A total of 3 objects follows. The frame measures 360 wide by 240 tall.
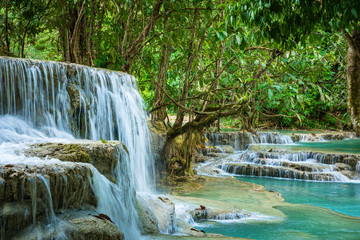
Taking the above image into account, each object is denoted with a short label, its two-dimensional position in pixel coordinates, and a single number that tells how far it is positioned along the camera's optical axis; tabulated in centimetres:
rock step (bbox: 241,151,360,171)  1408
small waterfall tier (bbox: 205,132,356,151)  2034
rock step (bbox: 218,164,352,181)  1320
